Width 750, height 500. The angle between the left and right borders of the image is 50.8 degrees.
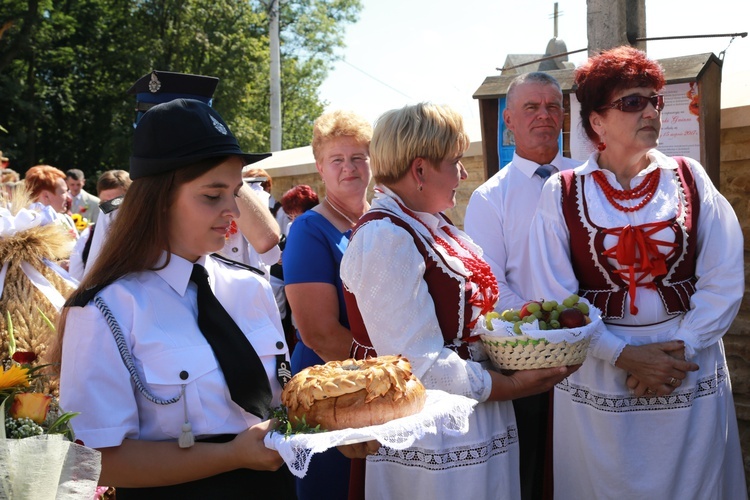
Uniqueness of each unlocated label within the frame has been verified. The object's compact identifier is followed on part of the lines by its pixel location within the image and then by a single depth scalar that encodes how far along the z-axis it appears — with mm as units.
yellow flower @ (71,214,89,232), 7445
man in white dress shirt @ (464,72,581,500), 3473
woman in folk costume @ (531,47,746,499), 3023
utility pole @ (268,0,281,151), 18953
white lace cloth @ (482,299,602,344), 2500
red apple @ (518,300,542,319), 2697
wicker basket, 2506
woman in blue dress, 3137
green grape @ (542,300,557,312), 2705
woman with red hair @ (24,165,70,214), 6523
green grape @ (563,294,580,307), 2762
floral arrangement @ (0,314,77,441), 1488
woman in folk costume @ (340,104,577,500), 2361
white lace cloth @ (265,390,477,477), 1689
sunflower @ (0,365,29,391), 1554
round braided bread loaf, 1838
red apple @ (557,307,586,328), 2619
